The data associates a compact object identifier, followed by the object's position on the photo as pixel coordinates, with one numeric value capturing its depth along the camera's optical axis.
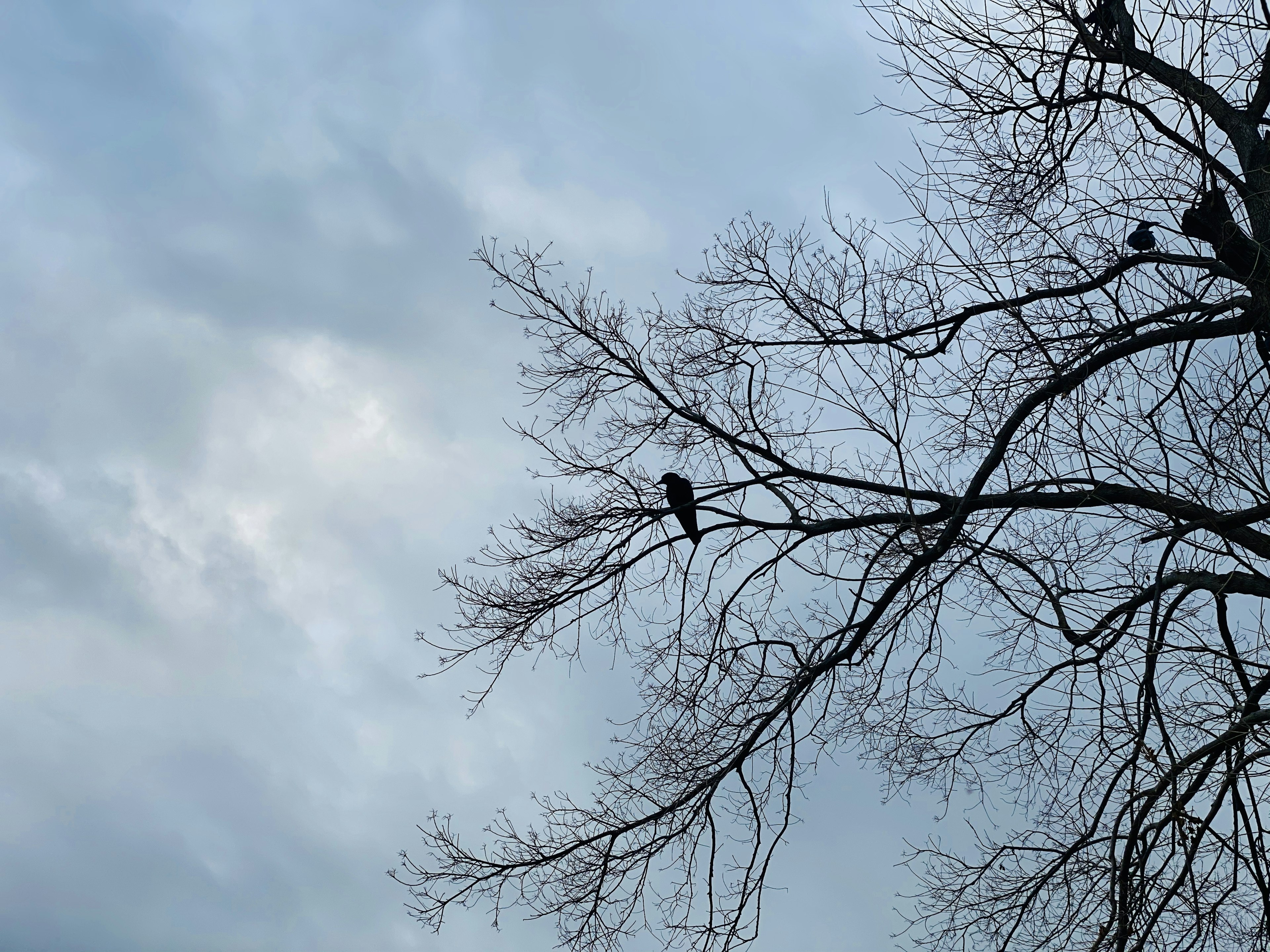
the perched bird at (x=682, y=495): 7.83
